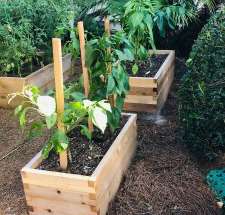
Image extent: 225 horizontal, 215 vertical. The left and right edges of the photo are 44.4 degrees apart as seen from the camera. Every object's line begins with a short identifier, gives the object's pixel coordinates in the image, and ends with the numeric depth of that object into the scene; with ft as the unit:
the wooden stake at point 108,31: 6.50
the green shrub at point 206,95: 6.31
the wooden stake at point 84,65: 5.96
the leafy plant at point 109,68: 5.94
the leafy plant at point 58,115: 4.75
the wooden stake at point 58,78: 5.02
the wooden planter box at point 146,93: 8.53
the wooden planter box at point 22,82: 9.57
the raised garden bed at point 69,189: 5.37
